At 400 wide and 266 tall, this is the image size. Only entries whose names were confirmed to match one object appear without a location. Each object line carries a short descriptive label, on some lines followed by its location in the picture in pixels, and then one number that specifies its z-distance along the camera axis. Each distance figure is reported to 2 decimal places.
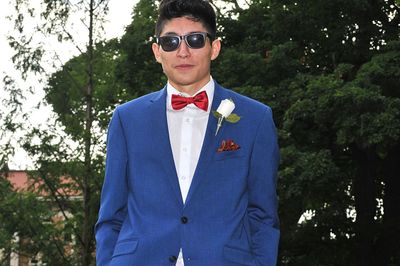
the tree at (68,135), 25.48
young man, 3.66
